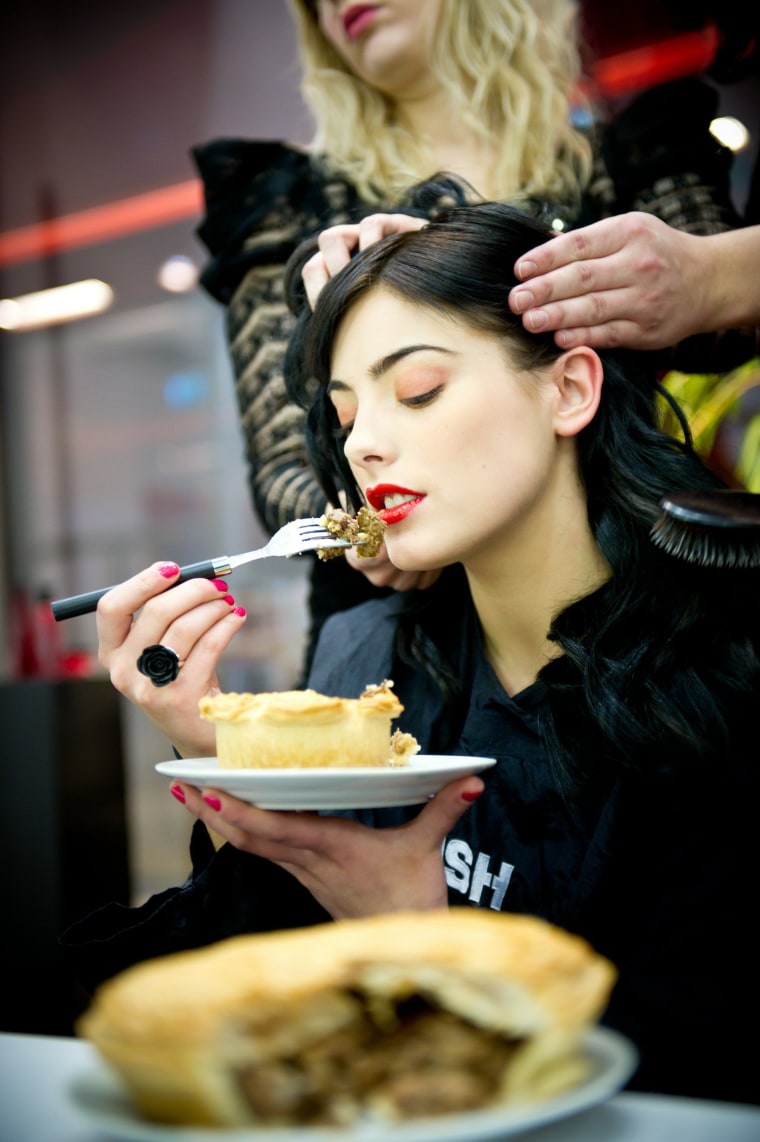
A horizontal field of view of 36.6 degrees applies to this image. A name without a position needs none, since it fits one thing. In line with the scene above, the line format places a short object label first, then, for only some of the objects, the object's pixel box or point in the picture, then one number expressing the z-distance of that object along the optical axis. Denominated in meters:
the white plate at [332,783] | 0.89
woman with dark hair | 1.07
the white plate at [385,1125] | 0.52
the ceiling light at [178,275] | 3.75
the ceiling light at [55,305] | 3.95
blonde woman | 1.81
